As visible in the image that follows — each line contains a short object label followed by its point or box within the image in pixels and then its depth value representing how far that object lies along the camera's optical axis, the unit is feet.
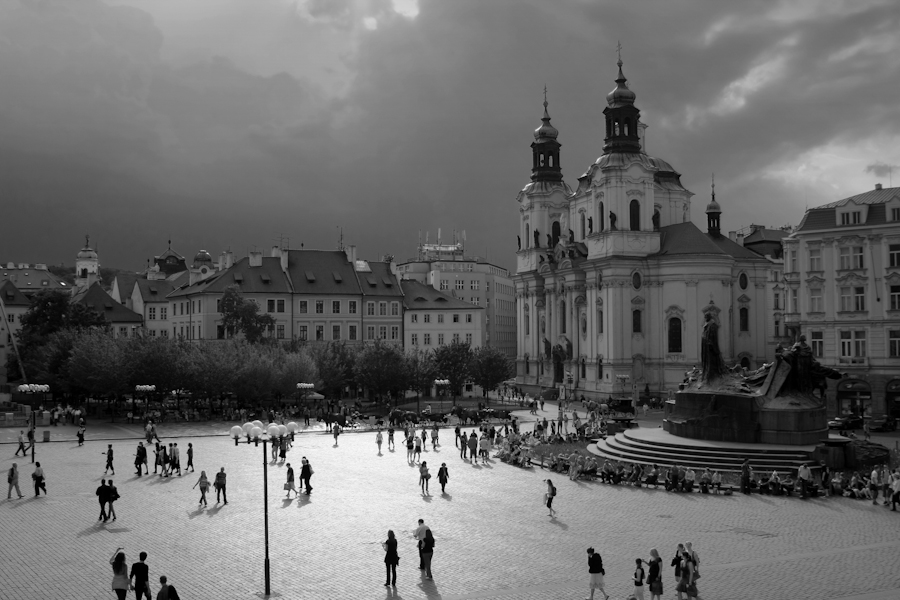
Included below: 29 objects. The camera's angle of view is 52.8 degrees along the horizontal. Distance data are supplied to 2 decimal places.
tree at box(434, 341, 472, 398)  251.80
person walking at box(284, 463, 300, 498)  105.40
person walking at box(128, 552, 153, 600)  60.08
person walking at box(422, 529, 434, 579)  68.69
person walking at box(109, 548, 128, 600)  59.72
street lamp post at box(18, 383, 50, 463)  181.91
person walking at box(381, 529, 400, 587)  65.87
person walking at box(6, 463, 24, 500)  101.04
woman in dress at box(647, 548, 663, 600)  59.57
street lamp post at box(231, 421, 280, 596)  72.95
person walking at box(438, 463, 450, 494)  107.76
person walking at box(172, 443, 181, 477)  120.78
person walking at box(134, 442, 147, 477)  119.85
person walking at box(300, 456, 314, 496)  106.11
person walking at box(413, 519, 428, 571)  69.41
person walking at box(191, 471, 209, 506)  98.37
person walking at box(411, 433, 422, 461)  137.35
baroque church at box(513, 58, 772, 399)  275.18
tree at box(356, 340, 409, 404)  238.48
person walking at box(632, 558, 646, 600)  59.77
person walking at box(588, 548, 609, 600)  60.75
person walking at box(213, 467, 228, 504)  99.50
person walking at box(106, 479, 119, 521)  88.32
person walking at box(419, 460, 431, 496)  107.96
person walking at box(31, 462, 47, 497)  102.68
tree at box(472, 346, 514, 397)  265.95
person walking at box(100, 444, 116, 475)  119.19
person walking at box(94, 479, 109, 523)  88.17
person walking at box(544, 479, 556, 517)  93.66
